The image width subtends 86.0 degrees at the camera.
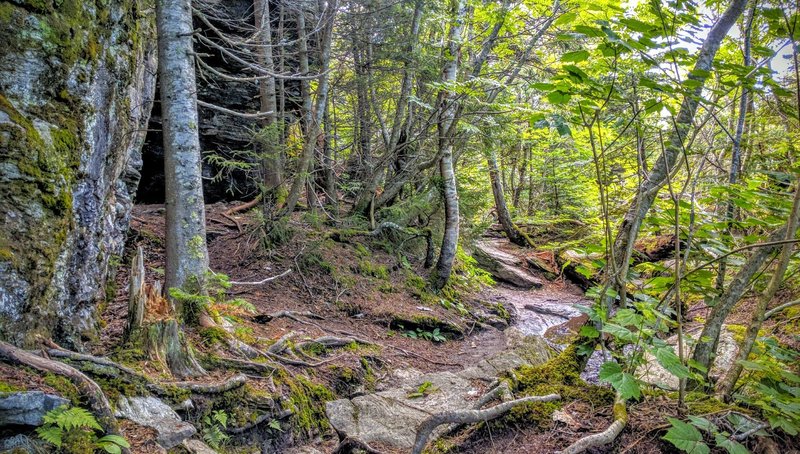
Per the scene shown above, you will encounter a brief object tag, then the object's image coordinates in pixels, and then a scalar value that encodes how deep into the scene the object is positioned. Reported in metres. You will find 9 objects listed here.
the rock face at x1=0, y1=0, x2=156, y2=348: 2.65
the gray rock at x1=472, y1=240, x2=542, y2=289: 12.35
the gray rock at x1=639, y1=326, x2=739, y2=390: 4.90
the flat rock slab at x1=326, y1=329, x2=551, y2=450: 3.83
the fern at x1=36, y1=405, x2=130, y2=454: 2.09
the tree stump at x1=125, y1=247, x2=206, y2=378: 3.39
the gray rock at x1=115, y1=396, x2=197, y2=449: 2.67
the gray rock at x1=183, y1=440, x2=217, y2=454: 2.72
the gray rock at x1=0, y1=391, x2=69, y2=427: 2.07
